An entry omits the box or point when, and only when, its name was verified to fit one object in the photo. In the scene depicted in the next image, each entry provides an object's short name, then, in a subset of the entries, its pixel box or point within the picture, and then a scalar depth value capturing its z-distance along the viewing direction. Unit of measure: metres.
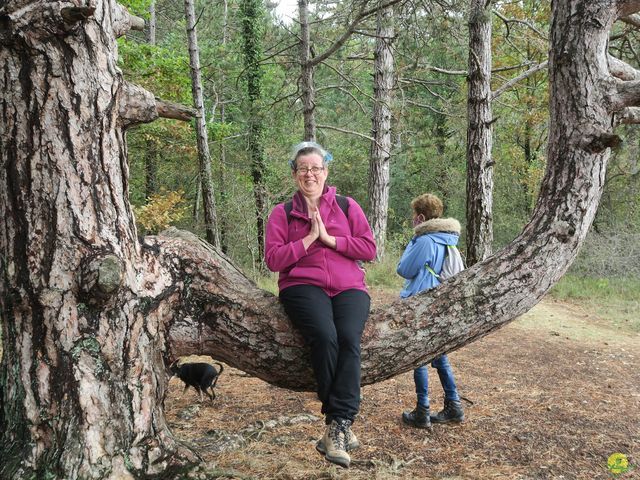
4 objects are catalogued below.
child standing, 4.39
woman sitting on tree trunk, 3.05
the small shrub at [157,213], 13.61
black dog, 4.81
